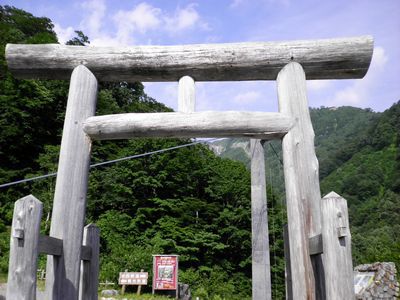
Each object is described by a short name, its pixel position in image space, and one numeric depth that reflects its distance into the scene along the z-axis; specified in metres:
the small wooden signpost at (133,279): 12.62
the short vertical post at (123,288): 12.44
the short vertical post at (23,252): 2.13
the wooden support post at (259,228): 6.43
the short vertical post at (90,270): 3.24
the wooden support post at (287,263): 3.03
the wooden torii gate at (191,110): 2.77
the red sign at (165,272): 12.91
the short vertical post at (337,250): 2.10
